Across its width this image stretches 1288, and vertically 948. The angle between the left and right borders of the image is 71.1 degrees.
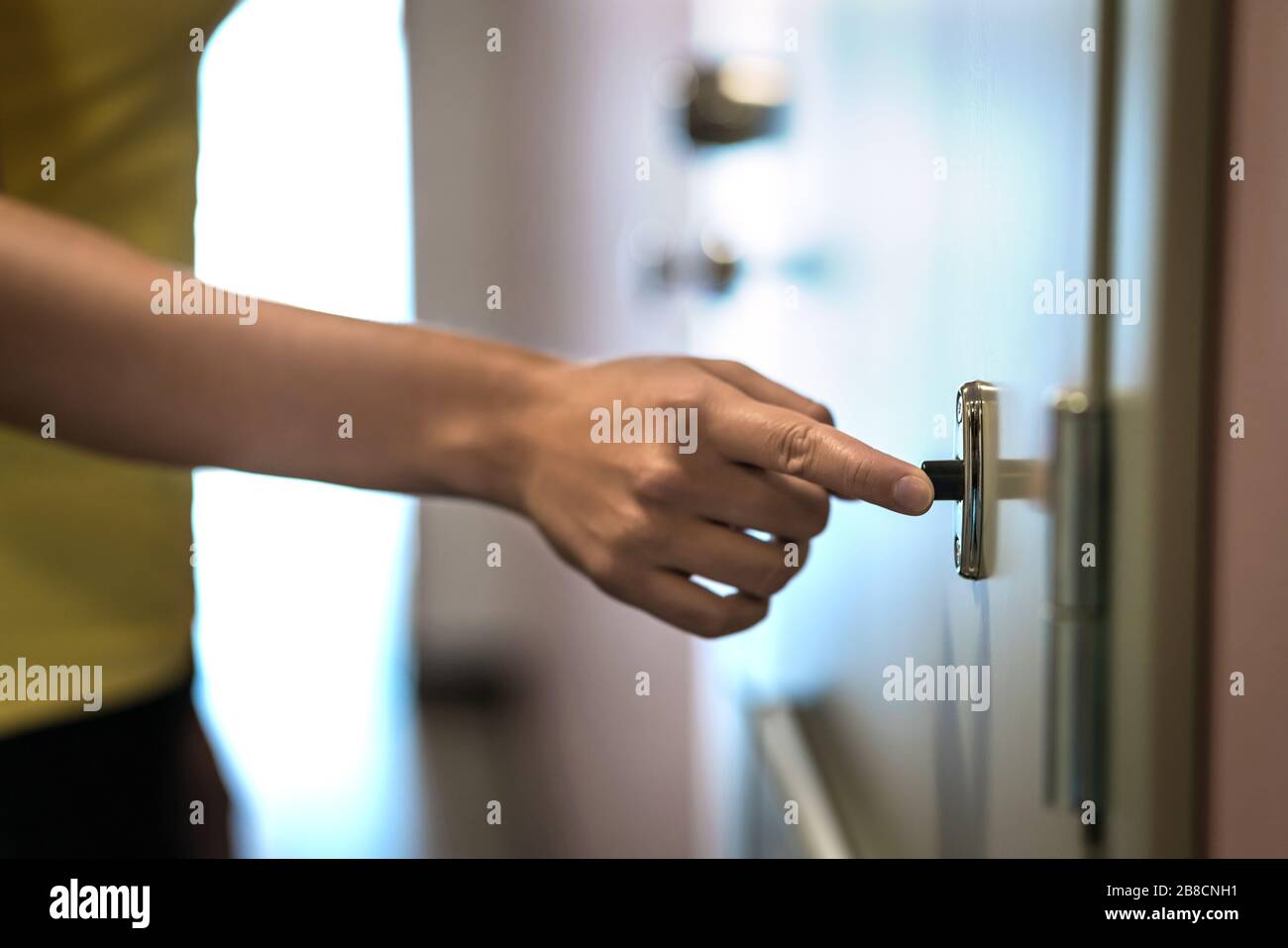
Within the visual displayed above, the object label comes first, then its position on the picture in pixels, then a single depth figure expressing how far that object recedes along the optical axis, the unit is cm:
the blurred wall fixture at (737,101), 60
